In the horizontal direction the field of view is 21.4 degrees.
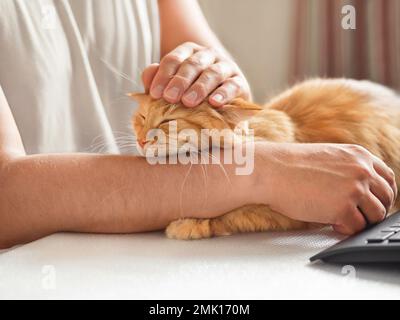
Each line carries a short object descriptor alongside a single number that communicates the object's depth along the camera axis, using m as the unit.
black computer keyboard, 0.90
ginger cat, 1.06
